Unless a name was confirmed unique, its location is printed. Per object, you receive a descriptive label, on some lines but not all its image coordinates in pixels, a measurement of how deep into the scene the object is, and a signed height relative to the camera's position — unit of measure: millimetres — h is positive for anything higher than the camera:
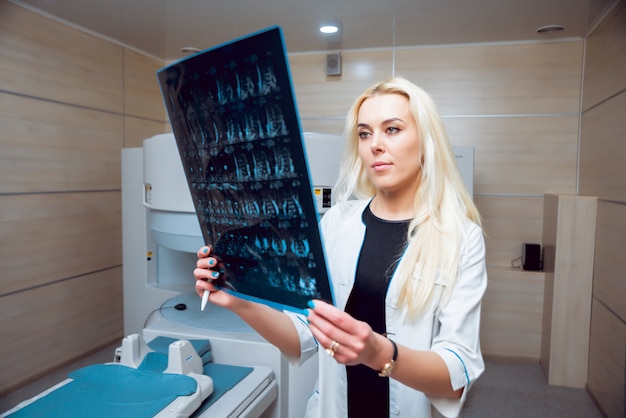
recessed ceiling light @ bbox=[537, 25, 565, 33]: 3230 +1099
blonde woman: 953 -204
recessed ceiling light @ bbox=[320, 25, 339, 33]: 3291 +1097
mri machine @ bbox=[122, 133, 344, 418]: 1781 -299
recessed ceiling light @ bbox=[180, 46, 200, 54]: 3846 +1088
